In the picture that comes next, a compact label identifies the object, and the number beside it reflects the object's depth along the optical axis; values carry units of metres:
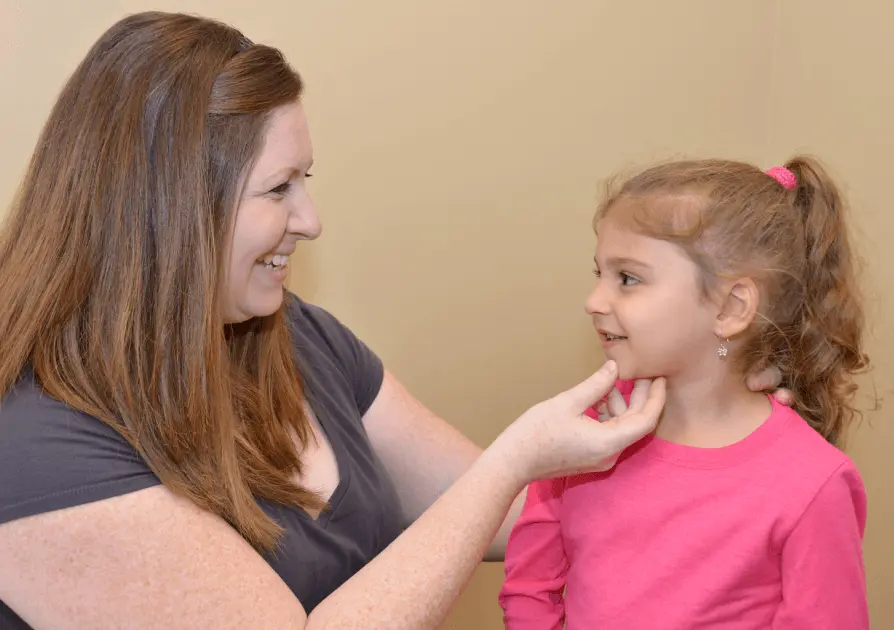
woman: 0.97
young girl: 1.12
